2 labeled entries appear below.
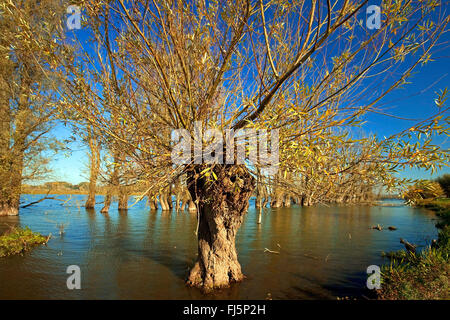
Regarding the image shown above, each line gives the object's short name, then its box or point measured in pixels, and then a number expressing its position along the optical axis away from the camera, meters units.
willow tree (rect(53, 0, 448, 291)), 4.73
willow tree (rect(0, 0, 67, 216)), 19.12
